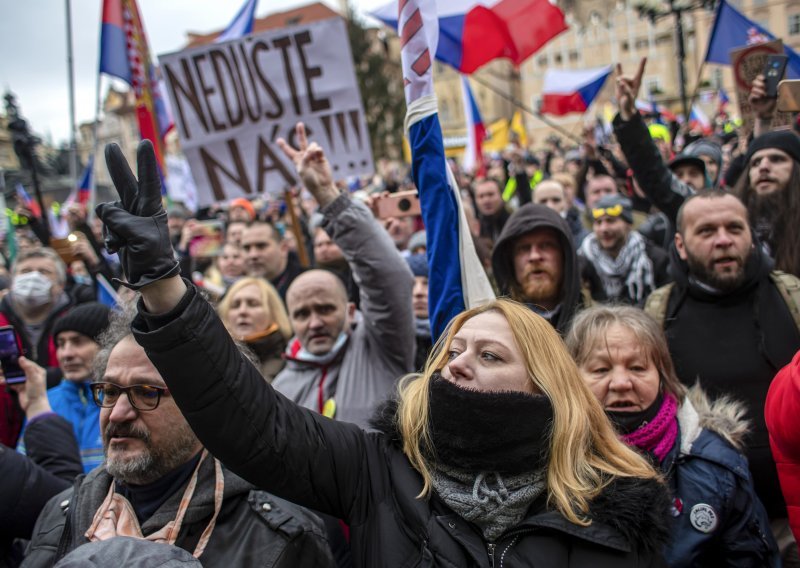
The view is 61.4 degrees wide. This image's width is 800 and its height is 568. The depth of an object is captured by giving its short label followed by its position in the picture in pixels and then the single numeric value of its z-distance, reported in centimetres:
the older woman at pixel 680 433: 217
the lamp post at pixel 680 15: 834
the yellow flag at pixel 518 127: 1583
